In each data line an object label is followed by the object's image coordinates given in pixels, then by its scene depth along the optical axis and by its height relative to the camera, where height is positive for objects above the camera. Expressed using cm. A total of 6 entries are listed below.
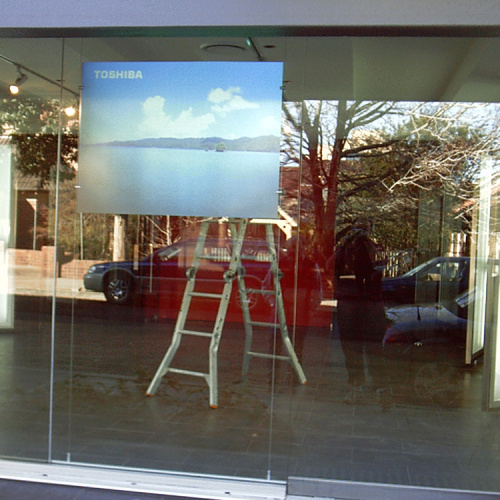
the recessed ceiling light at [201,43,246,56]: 360 +110
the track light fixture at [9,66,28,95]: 466 +109
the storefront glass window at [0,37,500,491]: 364 -66
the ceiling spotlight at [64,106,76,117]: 379 +72
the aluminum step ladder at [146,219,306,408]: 462 -72
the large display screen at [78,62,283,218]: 353 +54
